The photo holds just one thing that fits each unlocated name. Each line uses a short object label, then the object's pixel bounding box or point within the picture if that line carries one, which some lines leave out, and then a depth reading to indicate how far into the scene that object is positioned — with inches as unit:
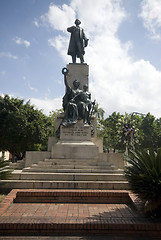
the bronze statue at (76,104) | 441.1
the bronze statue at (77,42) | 551.2
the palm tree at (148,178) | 183.1
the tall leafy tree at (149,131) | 1322.6
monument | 284.2
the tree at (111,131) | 1289.4
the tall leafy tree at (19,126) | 884.0
